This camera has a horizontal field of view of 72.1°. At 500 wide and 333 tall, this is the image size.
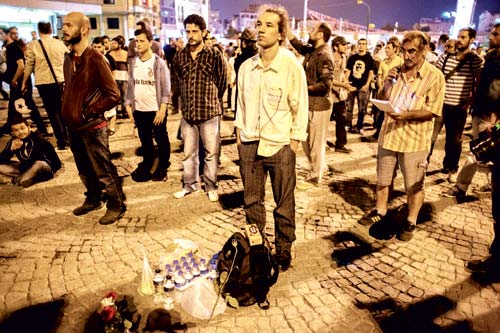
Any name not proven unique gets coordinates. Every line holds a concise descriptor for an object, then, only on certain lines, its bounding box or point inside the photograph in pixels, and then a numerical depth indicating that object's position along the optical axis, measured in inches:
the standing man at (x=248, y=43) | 233.9
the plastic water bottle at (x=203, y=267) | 125.7
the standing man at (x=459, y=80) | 216.5
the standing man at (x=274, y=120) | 121.9
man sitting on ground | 221.8
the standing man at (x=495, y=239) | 135.0
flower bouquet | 104.4
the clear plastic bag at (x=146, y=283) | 125.0
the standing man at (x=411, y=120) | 146.9
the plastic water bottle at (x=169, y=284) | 121.6
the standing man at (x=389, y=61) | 345.2
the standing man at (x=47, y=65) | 275.4
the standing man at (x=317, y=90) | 200.5
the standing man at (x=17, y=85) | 314.5
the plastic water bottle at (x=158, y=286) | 122.1
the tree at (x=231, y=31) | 4913.4
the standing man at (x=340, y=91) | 277.6
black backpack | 118.6
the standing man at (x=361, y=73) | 335.3
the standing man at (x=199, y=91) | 180.2
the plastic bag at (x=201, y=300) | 116.8
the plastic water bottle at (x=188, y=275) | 122.0
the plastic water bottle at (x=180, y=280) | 121.2
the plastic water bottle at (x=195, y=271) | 123.6
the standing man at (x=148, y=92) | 203.6
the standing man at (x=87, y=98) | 154.7
